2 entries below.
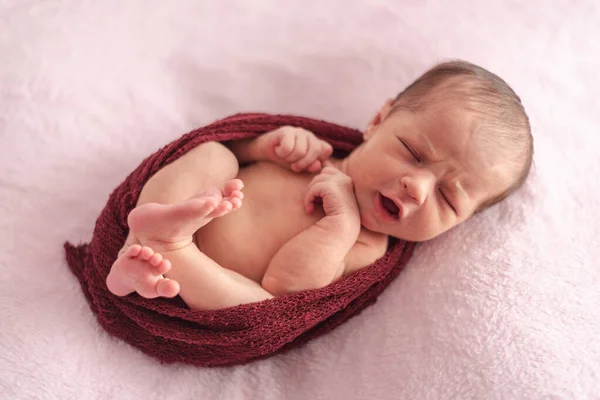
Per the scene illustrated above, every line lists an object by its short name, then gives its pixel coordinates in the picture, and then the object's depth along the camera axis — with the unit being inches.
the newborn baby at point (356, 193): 26.1
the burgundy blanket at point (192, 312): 25.9
